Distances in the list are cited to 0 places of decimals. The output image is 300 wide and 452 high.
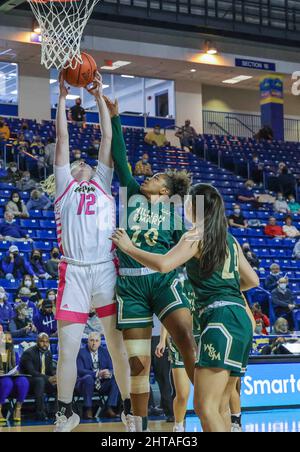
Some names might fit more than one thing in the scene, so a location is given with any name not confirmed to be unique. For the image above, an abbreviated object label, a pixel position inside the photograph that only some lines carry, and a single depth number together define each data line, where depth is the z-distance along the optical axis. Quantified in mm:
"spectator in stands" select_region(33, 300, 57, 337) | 12453
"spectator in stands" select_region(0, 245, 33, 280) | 14109
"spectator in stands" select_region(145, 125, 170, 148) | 23172
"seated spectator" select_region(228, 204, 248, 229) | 18677
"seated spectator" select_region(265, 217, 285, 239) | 19375
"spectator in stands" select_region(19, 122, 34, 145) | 19933
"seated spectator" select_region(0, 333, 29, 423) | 10289
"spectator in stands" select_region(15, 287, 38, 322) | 12578
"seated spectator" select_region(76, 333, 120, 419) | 10859
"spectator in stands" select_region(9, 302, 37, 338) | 12094
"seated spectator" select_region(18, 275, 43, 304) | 13258
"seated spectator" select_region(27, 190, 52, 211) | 16609
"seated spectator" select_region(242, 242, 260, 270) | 16781
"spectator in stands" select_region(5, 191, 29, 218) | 15906
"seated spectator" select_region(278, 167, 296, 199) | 22469
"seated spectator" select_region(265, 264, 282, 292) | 16406
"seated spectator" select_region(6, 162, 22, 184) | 17609
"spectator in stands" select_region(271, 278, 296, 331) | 15773
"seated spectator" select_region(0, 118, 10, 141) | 19250
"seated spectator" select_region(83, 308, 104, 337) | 12529
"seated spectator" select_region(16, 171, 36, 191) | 17453
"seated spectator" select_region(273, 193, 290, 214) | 21047
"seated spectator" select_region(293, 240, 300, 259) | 18828
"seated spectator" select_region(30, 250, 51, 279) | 14306
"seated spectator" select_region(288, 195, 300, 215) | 21484
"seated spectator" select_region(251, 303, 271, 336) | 14381
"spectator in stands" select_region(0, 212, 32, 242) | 15172
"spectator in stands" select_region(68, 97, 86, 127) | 22375
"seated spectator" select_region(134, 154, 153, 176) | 19578
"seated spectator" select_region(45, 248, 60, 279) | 14414
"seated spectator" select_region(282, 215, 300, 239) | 19609
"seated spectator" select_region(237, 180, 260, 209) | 20828
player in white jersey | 6309
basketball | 6625
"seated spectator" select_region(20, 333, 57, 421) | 10688
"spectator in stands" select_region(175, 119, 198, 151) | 24266
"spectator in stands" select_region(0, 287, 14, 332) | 12305
